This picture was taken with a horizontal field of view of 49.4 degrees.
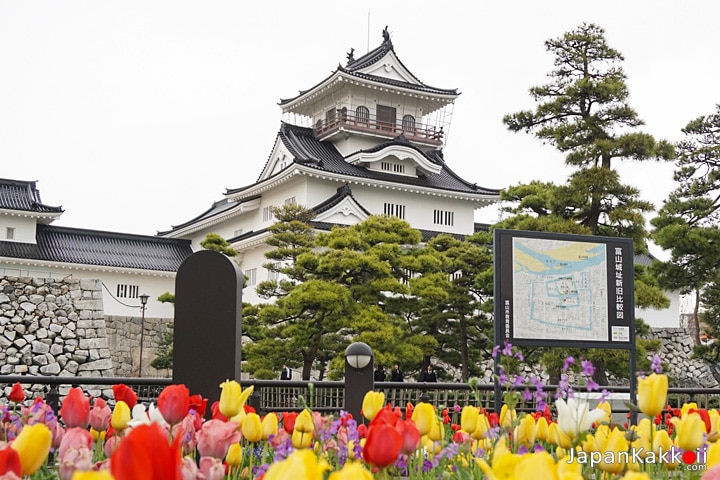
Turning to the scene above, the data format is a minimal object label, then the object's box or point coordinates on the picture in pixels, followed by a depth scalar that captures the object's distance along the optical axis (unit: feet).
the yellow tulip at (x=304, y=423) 7.49
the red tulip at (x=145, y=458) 2.90
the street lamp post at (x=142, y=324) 78.90
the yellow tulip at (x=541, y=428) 7.78
